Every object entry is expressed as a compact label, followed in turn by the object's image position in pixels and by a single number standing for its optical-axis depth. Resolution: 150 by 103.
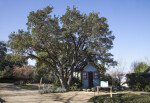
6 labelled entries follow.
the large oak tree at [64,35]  16.97
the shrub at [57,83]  23.17
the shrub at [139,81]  19.94
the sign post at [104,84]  14.29
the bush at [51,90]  17.53
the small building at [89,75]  23.81
